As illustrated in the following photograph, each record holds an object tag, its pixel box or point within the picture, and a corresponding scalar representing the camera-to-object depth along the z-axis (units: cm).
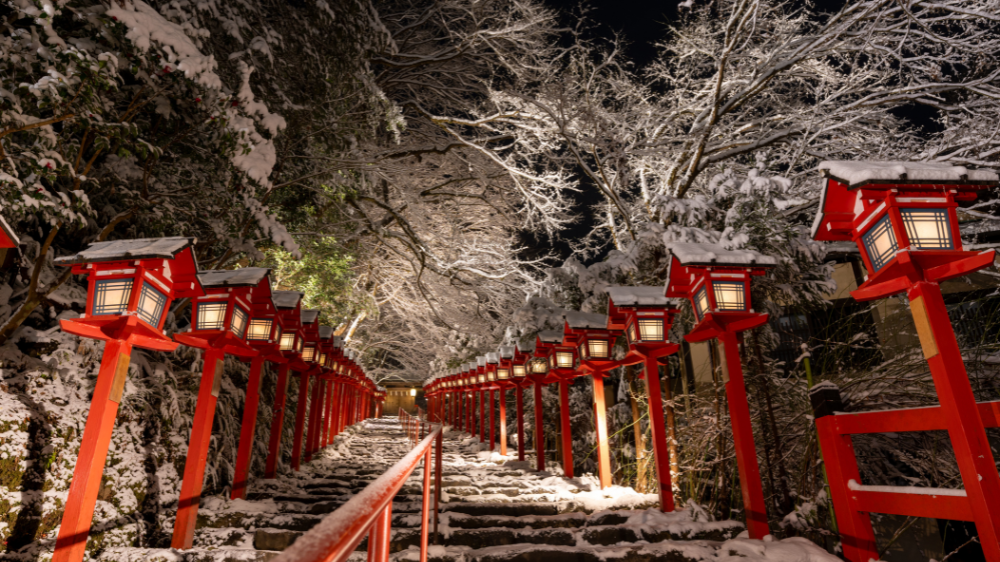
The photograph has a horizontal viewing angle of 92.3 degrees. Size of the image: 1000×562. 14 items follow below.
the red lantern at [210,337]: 536
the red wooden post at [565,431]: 1006
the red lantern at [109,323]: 388
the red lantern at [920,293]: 311
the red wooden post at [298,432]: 1071
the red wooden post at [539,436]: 1113
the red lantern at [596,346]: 892
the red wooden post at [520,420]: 1346
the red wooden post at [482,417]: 1980
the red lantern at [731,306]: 528
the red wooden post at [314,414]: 1257
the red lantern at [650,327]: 712
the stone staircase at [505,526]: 493
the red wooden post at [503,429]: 1506
